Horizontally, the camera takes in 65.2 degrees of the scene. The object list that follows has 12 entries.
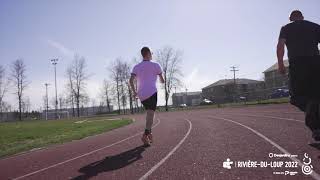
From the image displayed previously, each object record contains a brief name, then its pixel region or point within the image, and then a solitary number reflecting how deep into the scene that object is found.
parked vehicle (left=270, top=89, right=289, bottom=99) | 40.37
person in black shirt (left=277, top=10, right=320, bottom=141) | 3.69
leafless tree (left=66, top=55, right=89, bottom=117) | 50.13
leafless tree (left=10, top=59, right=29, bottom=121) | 47.62
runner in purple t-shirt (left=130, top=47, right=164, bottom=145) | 5.40
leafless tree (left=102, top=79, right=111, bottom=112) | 57.98
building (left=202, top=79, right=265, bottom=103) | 62.53
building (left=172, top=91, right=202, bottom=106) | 106.57
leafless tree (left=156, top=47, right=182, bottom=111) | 53.10
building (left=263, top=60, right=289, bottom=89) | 69.19
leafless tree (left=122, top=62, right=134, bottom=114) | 53.72
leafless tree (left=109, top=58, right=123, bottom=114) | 53.86
